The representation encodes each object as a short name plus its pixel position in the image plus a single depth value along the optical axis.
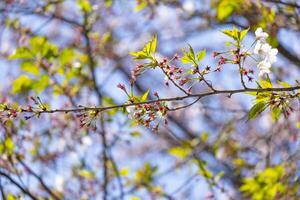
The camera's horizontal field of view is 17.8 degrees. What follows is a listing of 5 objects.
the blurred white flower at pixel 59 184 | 8.44
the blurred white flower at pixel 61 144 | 8.55
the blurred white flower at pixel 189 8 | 8.93
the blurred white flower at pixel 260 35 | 3.50
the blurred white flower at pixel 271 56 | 3.45
